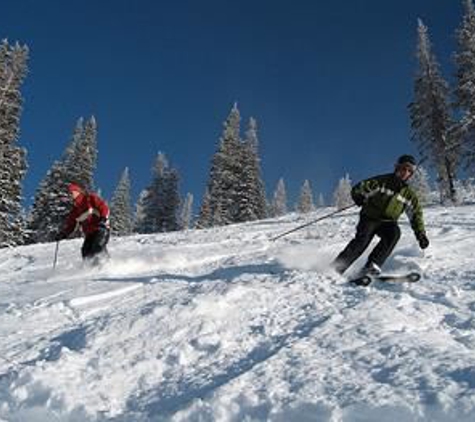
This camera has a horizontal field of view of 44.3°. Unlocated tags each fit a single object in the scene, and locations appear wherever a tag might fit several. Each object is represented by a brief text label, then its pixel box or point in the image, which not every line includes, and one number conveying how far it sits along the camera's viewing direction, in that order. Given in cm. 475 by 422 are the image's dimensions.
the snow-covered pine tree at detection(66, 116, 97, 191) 4272
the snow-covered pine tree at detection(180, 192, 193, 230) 9675
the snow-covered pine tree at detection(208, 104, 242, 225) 4781
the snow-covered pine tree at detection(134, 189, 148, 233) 5456
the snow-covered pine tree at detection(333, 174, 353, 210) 8244
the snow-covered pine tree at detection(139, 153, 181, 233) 5262
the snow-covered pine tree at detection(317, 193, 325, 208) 10921
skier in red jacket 1135
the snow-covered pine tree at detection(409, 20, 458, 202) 3703
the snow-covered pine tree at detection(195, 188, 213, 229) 5185
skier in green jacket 834
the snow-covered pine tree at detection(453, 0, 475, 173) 3328
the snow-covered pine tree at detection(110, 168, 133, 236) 5553
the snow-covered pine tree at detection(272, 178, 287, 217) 8399
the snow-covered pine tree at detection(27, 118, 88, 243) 3925
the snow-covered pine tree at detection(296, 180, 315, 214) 7675
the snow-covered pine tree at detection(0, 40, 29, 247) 3303
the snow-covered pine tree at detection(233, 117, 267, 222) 4764
